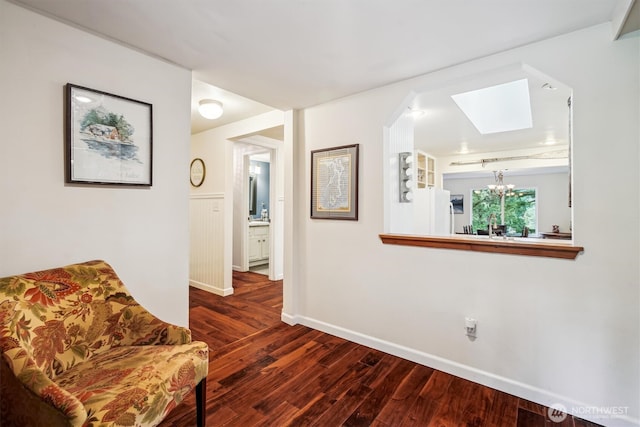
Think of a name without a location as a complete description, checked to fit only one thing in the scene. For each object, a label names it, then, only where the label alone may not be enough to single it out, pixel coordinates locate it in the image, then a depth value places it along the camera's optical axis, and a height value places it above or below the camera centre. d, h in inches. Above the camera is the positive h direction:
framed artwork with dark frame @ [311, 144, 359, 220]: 104.0 +11.5
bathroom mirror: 246.8 +16.8
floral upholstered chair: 42.0 -25.8
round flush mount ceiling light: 116.4 +42.3
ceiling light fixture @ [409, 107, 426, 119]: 136.6 +49.4
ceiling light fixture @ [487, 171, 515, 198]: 272.1 +24.2
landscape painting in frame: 64.5 +17.8
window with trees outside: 294.7 +6.1
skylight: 122.2 +50.8
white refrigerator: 157.2 +1.5
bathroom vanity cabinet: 215.0 -22.5
